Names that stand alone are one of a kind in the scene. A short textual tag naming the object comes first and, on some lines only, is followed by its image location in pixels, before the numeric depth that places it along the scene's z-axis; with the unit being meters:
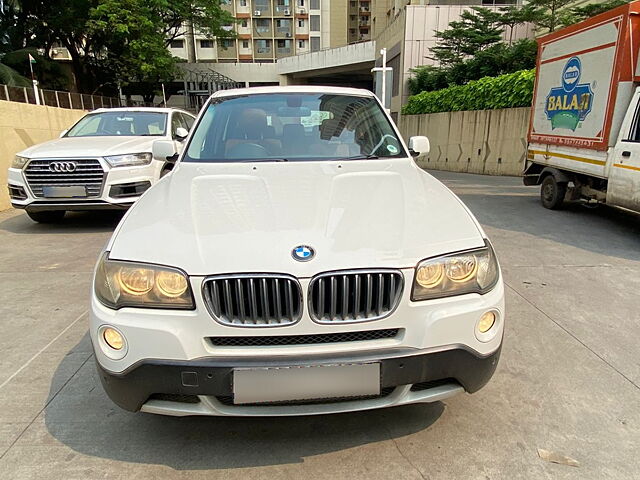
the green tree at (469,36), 17.02
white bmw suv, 1.78
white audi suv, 5.95
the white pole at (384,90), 12.92
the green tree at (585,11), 12.12
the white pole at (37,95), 11.59
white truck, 5.86
